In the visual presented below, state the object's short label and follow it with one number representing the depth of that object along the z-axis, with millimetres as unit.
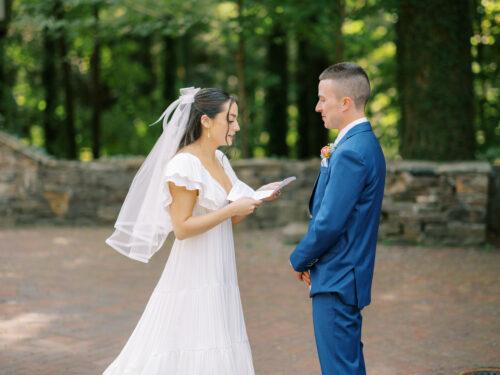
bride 3688
